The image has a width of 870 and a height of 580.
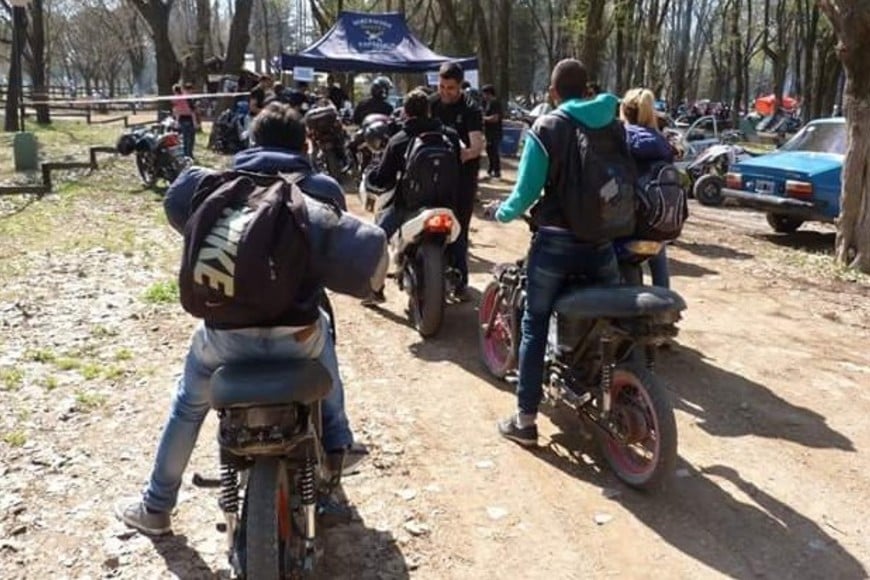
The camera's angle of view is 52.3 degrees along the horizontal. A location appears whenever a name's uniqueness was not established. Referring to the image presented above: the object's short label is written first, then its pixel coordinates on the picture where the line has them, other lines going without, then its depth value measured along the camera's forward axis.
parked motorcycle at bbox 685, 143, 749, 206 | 15.77
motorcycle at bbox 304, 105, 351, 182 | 12.86
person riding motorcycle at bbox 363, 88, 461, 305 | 6.52
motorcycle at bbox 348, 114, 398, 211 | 7.48
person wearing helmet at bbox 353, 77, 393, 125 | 12.55
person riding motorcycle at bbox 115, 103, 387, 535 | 2.96
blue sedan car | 11.27
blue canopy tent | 16.00
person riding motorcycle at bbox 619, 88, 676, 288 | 5.52
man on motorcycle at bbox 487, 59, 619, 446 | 4.18
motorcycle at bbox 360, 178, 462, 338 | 6.16
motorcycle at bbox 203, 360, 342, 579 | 2.81
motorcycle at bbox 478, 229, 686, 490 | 3.97
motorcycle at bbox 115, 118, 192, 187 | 13.98
